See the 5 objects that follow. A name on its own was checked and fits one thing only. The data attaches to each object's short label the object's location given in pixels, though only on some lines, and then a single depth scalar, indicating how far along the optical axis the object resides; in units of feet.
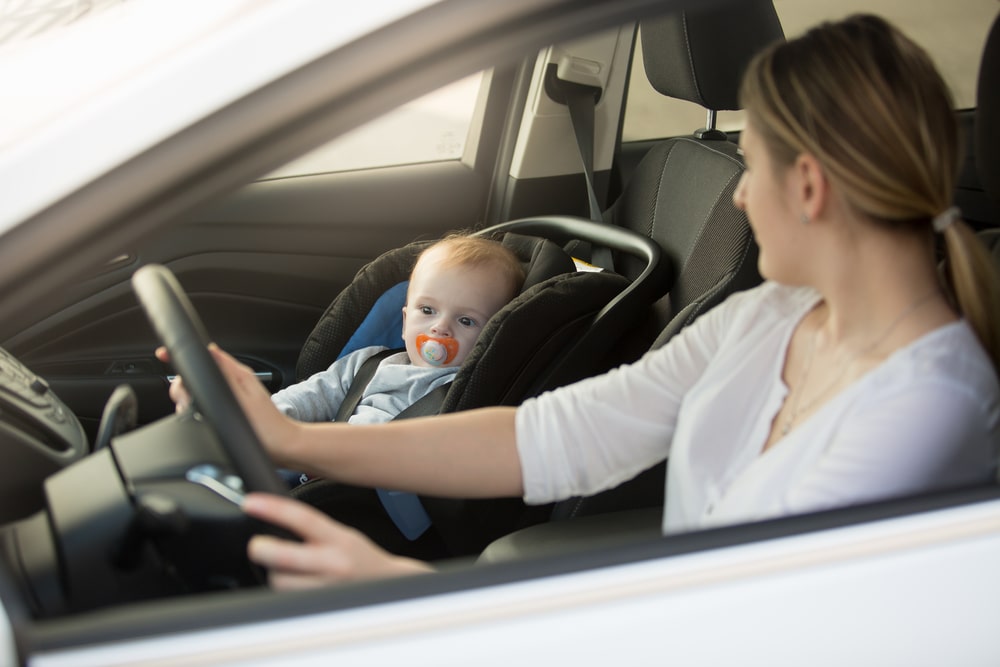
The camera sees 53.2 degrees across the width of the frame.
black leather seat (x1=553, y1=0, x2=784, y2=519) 5.55
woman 3.19
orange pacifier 6.20
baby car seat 5.44
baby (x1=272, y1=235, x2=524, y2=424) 6.18
